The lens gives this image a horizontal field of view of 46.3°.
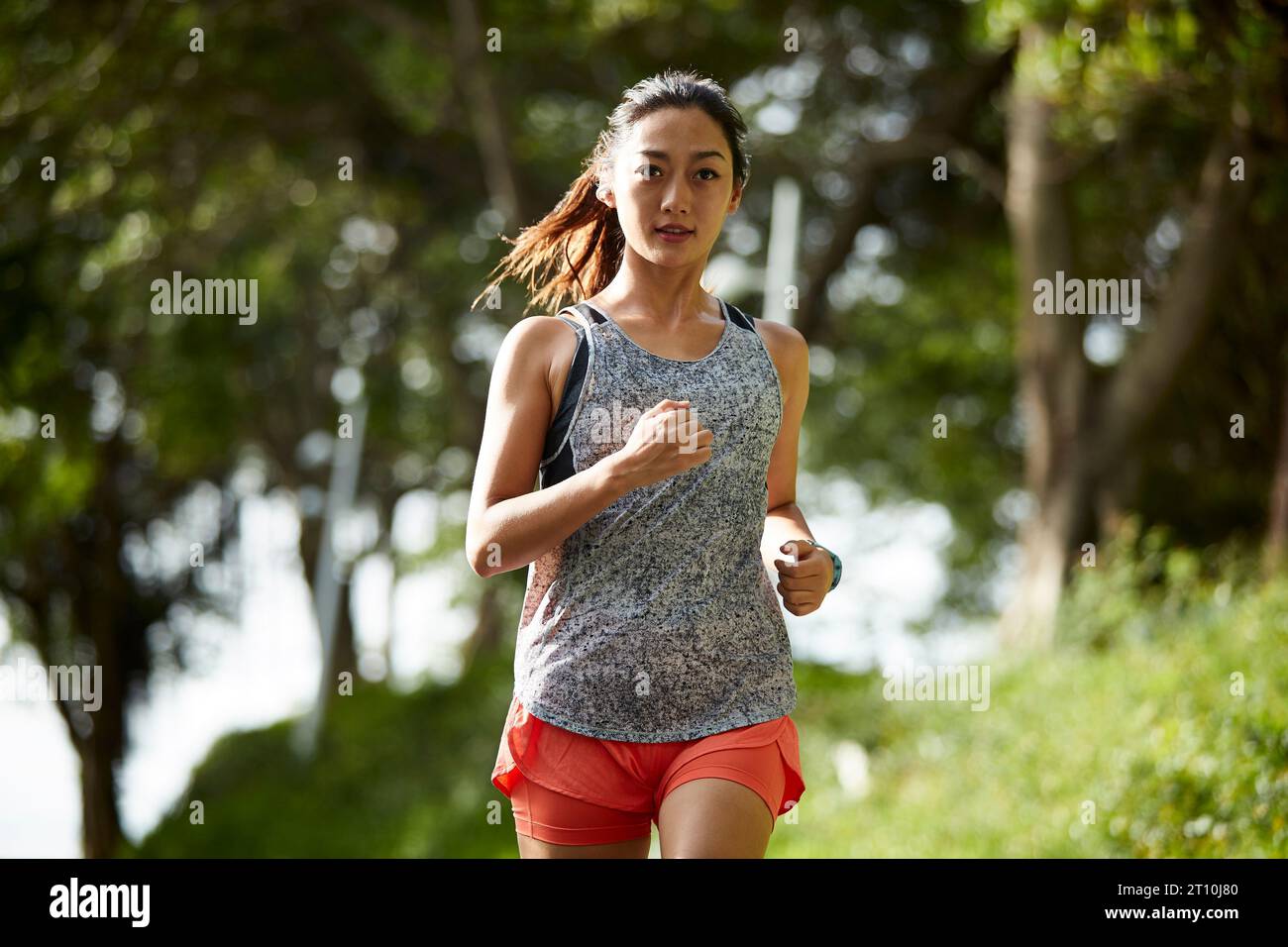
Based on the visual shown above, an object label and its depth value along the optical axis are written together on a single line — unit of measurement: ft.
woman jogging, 9.34
